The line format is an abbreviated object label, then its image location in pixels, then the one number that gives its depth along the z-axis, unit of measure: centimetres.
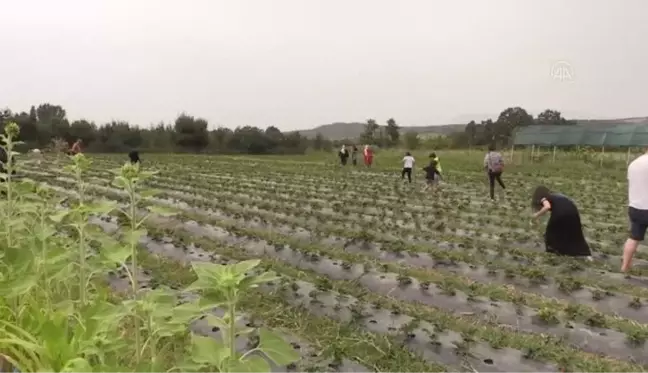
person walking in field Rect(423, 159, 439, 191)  1472
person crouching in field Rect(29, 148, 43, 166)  2606
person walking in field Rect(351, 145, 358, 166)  2855
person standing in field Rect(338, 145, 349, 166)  2802
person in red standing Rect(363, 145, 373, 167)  2666
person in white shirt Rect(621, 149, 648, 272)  571
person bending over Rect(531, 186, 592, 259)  699
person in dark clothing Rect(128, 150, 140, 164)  1584
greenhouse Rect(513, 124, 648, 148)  2573
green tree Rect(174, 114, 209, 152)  4166
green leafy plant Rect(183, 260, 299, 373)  141
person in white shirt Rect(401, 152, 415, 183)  1784
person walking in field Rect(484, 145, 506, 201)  1302
